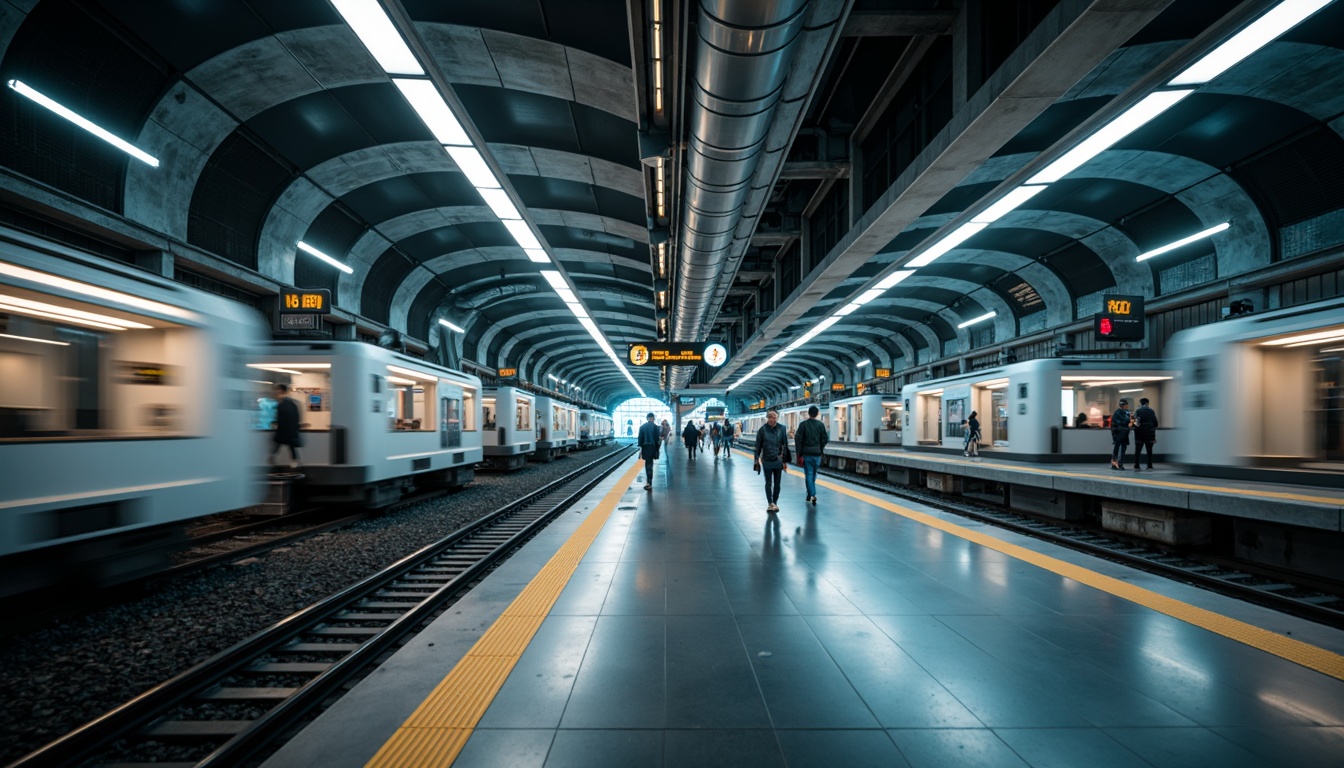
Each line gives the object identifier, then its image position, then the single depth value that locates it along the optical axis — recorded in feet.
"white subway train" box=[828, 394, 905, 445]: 78.33
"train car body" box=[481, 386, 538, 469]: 61.57
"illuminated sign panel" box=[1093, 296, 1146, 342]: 45.47
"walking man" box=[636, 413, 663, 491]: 42.75
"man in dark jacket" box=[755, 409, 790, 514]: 30.58
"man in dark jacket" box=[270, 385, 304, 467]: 27.50
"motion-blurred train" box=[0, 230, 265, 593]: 12.82
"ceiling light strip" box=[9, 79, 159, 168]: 25.90
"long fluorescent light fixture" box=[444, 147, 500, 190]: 29.55
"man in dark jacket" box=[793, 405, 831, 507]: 31.73
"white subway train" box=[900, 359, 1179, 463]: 40.65
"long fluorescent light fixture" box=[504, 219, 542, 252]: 43.57
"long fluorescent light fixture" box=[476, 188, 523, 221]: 36.22
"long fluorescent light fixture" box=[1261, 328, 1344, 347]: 22.99
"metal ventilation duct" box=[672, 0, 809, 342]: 15.61
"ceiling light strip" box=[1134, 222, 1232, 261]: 42.96
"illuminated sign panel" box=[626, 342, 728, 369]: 59.26
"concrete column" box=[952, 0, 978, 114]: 22.52
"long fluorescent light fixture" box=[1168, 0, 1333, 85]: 15.56
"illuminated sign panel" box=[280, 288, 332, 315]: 43.04
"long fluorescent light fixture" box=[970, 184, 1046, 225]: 30.04
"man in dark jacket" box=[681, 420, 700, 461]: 76.38
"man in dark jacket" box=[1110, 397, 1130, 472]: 35.83
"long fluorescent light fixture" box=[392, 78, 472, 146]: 22.72
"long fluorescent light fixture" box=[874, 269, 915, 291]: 51.58
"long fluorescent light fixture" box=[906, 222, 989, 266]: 36.35
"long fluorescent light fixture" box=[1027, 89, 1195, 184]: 20.72
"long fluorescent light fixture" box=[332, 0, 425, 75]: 17.89
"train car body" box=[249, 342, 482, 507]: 28.89
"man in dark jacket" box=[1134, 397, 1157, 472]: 34.73
